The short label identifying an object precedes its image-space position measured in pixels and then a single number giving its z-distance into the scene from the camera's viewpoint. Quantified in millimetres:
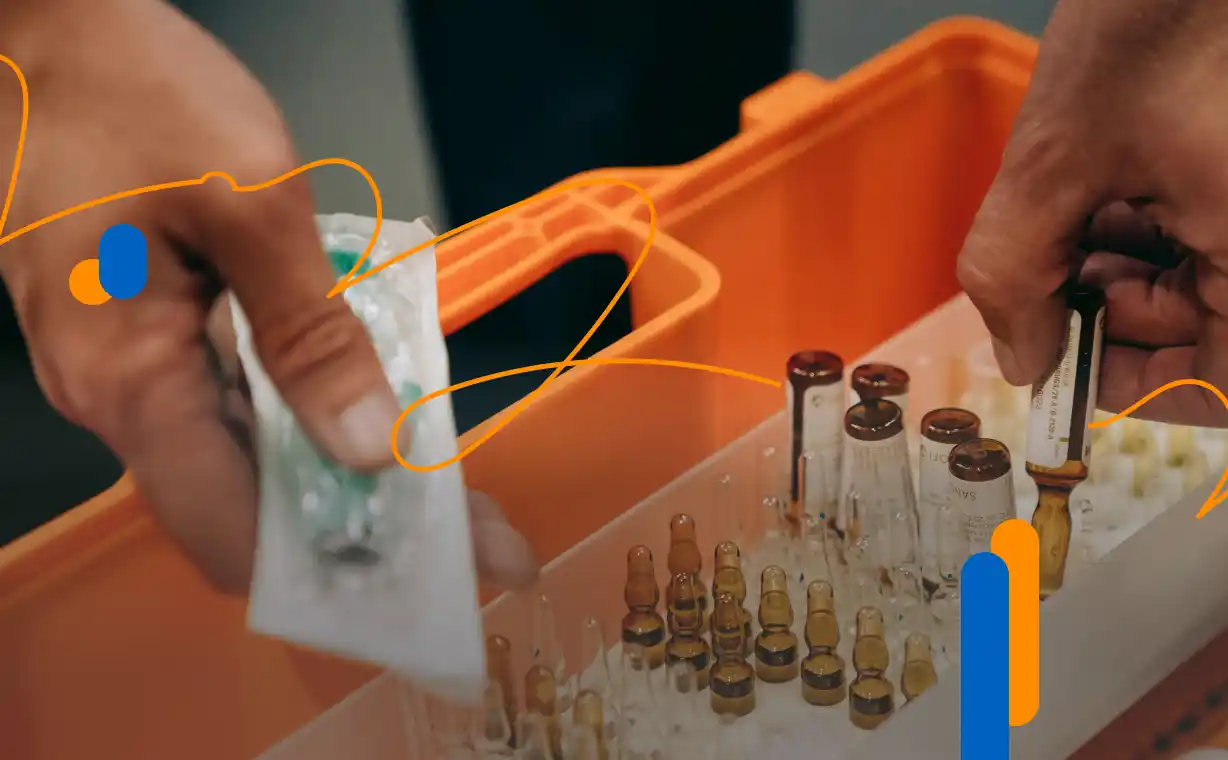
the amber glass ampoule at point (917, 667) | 597
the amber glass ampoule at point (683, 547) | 636
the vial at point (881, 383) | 691
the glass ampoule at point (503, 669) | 572
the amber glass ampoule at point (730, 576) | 615
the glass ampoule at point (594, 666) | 618
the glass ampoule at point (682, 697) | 606
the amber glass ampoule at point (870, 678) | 589
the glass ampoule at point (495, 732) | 587
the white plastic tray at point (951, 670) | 558
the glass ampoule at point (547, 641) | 604
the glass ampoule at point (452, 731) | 567
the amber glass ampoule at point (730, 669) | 601
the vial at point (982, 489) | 588
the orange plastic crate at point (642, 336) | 490
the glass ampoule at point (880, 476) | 637
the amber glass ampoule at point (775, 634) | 609
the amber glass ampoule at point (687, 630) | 611
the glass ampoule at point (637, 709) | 599
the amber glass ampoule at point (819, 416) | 667
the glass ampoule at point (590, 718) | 585
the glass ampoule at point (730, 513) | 674
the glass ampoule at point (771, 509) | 687
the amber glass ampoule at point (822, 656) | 602
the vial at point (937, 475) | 624
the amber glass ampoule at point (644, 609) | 619
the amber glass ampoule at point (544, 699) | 588
